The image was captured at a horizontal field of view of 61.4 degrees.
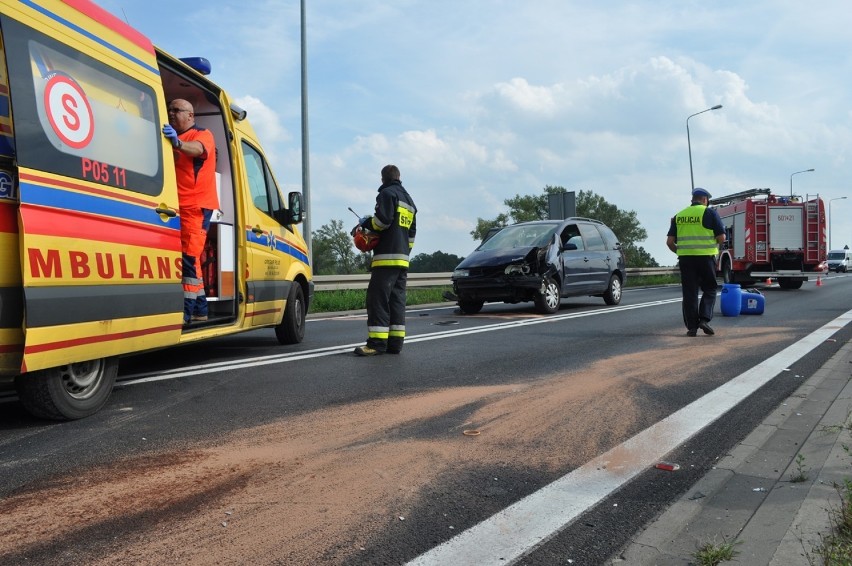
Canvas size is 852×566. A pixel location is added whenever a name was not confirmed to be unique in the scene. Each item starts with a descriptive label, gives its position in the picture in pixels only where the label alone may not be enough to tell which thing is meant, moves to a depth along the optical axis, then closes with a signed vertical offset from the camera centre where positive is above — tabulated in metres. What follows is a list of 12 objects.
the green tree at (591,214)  85.12 +5.87
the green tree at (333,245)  47.87 +1.54
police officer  8.88 +0.08
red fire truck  21.88 +0.56
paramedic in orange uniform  5.74 +0.63
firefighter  7.11 -0.03
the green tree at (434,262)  22.77 +0.07
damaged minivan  11.68 -0.08
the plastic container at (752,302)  12.00 -0.76
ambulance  3.64 +0.38
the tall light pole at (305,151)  17.20 +2.79
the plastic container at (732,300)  11.59 -0.69
